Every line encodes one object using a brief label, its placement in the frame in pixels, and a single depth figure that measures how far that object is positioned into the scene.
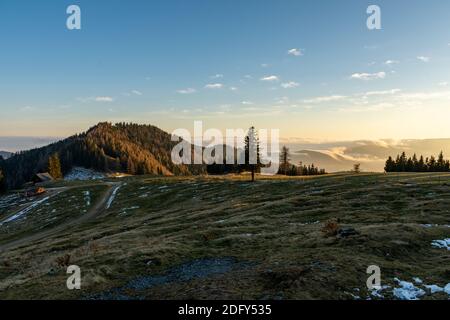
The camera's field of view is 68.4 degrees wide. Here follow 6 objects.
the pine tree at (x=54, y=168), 136.25
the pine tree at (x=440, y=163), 113.41
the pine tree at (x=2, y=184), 116.62
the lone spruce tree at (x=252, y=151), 80.88
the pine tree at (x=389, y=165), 126.36
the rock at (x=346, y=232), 19.15
